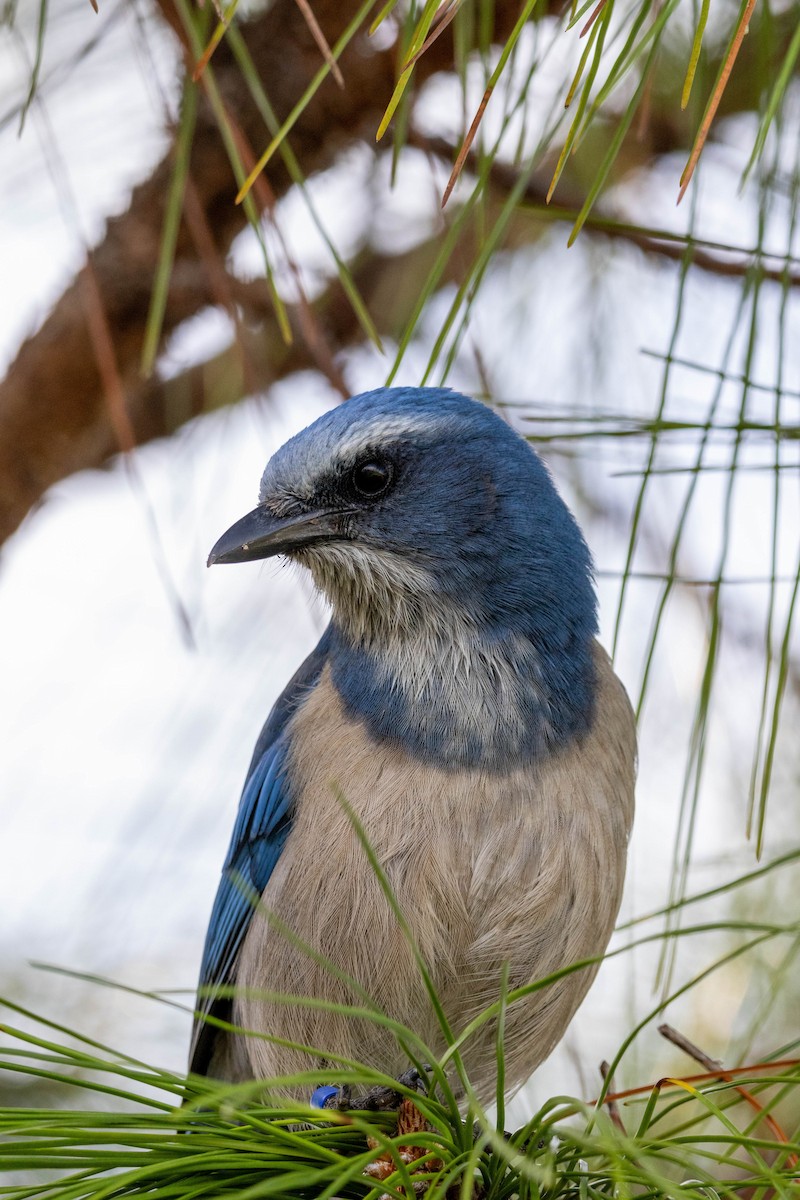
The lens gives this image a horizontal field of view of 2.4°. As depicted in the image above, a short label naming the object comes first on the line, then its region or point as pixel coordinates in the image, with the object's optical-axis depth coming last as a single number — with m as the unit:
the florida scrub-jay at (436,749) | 3.31
